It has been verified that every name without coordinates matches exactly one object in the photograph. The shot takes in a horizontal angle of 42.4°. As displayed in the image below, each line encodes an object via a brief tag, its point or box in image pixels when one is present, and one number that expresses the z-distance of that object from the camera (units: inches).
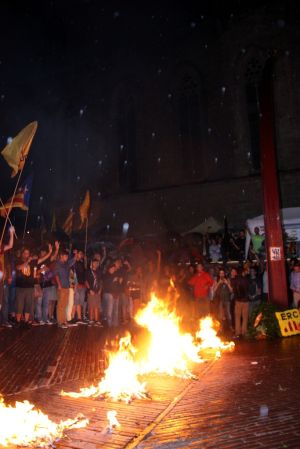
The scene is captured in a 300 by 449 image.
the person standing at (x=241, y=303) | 384.2
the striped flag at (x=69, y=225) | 655.8
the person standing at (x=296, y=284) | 452.8
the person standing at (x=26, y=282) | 424.5
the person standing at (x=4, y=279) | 395.9
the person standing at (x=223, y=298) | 426.0
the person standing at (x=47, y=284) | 435.8
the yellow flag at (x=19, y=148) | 375.2
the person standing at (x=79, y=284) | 453.6
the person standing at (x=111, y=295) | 442.9
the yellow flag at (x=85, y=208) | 603.1
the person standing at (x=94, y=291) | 453.4
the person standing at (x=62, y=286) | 436.1
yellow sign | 363.3
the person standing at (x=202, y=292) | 421.1
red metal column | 402.0
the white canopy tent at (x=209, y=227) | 681.4
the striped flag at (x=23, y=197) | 455.3
